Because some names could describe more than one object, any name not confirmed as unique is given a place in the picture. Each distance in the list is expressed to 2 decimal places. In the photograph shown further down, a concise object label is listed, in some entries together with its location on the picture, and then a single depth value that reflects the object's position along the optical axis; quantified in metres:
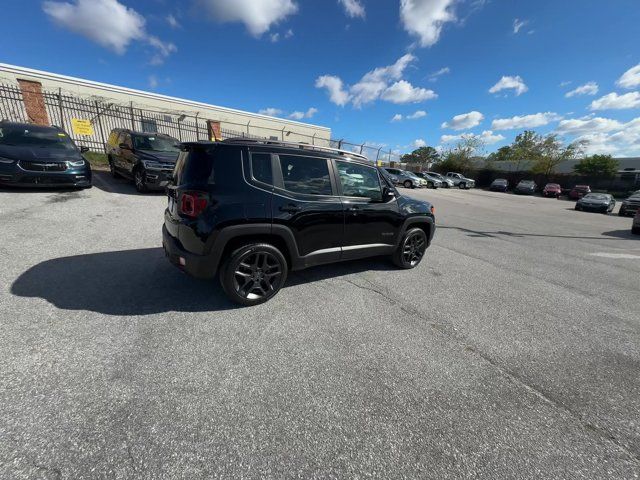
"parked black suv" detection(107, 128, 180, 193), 8.65
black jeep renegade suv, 3.00
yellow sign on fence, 12.30
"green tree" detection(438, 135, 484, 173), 46.94
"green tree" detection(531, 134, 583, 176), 43.38
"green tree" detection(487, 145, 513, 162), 54.40
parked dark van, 6.77
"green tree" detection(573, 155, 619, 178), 36.81
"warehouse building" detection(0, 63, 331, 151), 14.30
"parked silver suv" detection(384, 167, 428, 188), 27.14
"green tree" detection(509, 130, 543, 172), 47.09
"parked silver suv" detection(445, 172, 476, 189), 35.69
